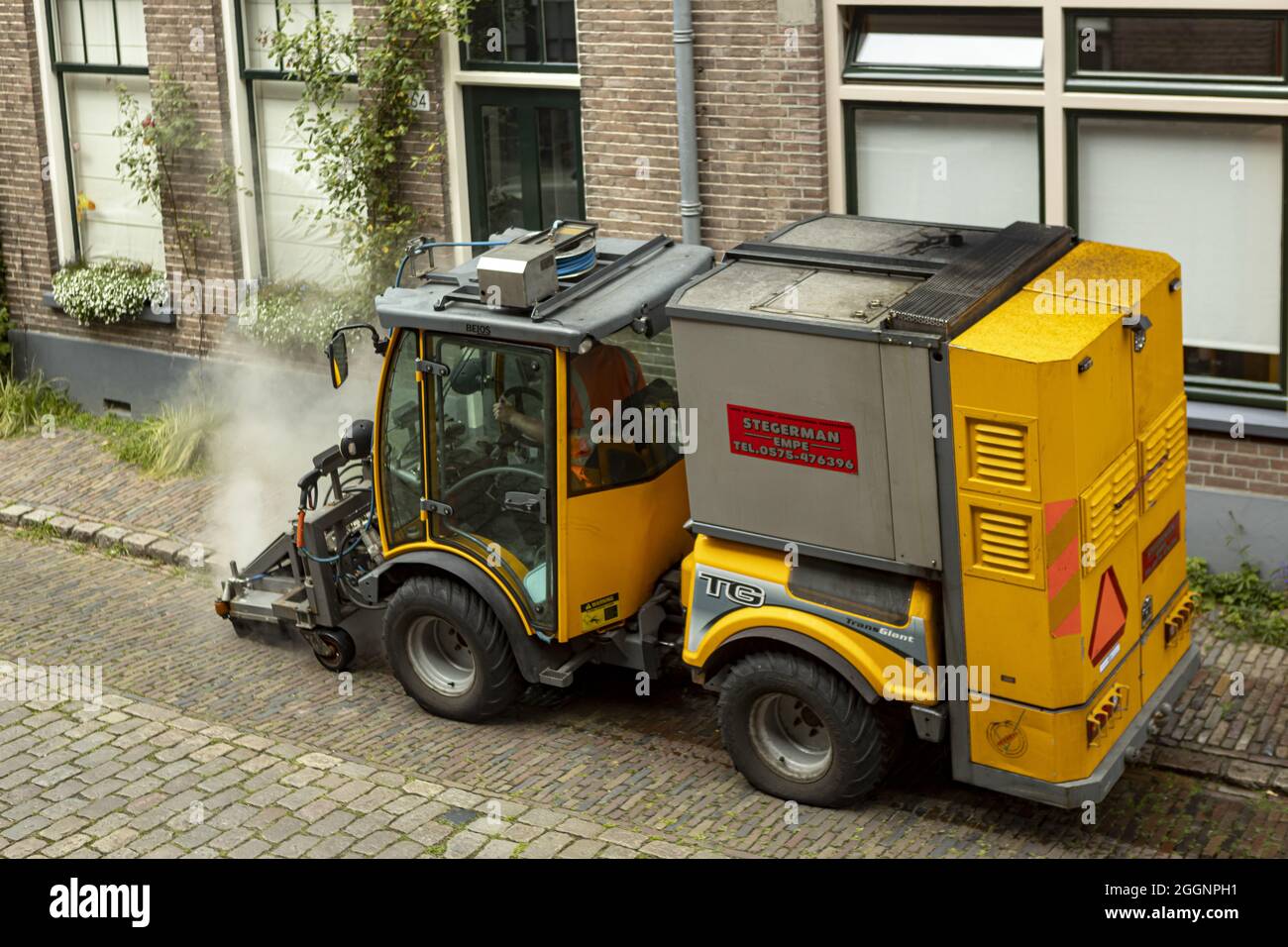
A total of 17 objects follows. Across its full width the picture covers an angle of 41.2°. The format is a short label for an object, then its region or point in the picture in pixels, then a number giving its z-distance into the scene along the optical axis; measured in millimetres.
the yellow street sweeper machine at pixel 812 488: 6387
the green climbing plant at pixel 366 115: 11875
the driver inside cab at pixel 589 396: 7449
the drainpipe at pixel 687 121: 10422
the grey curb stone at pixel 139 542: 11062
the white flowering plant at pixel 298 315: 12523
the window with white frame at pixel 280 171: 12859
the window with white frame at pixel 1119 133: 9008
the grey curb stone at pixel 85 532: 11367
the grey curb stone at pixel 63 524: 11500
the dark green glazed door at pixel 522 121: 11469
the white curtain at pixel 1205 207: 9055
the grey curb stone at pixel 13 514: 11805
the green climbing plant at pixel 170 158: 13203
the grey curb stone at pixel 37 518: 11680
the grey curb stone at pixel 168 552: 10867
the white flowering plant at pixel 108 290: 13711
